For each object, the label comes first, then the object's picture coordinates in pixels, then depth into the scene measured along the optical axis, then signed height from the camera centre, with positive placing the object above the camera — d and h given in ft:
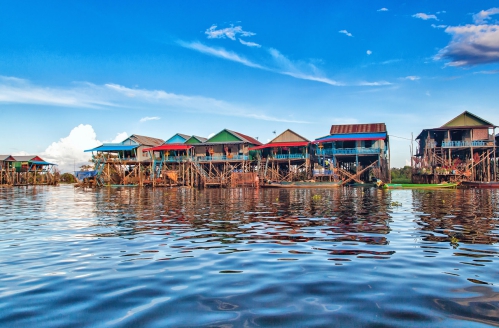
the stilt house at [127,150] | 177.68 +14.06
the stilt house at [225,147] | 167.54 +14.01
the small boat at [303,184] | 134.82 -2.70
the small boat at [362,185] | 143.29 -3.51
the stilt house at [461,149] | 134.82 +9.13
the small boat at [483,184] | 122.42 -3.37
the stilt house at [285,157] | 152.66 +7.90
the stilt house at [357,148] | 147.64 +10.73
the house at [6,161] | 223.71 +12.16
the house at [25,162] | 227.40 +11.49
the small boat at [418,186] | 117.80 -3.45
